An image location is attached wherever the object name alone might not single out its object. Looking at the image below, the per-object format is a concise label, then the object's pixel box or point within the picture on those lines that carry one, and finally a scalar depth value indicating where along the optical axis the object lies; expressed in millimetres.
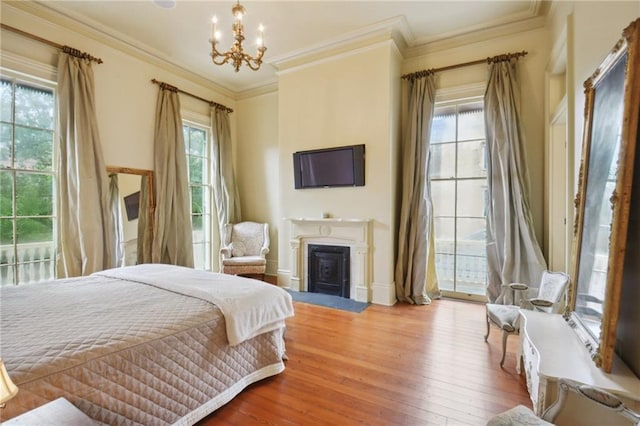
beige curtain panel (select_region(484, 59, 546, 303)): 3418
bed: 1280
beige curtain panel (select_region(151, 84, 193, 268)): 4258
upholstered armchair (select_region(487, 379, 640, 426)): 1085
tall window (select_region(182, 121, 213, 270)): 5004
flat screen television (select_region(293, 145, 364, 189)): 4004
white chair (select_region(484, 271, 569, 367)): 2246
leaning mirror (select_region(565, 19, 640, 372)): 1276
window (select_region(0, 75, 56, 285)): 3084
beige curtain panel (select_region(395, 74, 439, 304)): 3896
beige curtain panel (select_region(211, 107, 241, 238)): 5199
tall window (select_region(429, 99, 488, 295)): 3938
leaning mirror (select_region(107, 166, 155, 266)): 3895
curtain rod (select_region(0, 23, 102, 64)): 3007
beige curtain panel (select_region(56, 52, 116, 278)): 3352
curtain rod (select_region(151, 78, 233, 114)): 4366
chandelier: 2422
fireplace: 3984
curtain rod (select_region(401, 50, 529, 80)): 3525
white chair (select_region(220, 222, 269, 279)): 4637
